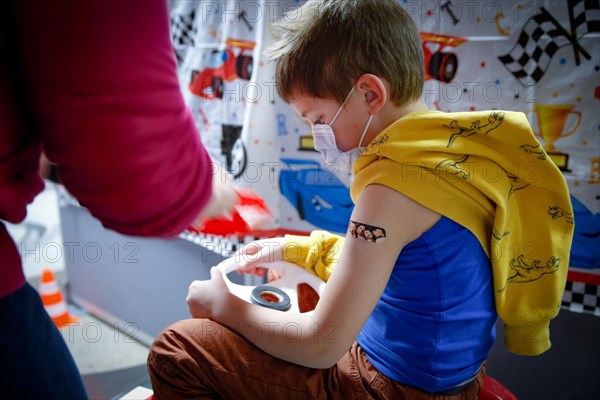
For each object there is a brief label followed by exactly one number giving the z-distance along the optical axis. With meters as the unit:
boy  0.64
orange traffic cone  1.83
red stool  0.82
